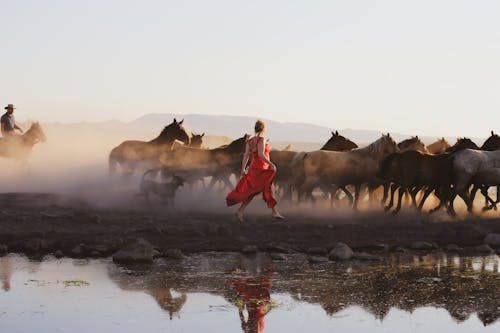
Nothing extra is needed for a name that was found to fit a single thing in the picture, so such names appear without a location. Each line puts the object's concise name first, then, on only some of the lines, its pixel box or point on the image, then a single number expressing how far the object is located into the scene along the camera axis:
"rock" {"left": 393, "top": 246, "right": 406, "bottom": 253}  16.89
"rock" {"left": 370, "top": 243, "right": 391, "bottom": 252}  16.95
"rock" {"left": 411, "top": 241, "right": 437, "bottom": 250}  17.36
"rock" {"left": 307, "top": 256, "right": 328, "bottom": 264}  15.22
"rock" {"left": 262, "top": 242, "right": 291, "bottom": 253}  16.44
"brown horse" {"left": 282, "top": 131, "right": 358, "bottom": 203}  25.30
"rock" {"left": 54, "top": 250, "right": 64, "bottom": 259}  15.42
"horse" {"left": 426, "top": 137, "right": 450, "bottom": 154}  28.23
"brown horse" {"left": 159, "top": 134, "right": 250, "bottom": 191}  26.52
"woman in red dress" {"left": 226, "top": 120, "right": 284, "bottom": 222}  19.06
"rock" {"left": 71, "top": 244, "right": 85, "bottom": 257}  15.66
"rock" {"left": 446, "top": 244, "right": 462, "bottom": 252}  17.34
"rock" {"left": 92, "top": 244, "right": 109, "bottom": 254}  15.78
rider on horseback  30.56
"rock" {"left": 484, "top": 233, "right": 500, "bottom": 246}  18.05
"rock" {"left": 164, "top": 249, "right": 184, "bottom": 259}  15.43
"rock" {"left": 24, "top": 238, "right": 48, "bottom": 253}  16.02
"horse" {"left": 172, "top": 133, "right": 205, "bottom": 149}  31.56
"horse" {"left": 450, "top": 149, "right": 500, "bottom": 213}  22.36
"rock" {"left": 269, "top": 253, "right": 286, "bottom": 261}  15.49
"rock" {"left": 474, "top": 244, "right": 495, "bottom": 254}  17.09
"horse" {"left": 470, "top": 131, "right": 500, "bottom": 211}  23.88
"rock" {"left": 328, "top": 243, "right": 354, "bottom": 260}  15.59
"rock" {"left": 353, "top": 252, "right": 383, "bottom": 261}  15.64
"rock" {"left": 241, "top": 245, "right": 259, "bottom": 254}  16.23
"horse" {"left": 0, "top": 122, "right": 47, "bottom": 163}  31.28
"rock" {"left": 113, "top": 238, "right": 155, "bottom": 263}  14.97
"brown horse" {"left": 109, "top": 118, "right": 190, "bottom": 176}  28.05
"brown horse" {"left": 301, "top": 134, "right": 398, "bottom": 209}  24.05
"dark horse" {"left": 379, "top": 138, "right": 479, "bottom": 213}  22.56
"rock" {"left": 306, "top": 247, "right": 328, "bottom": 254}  16.38
